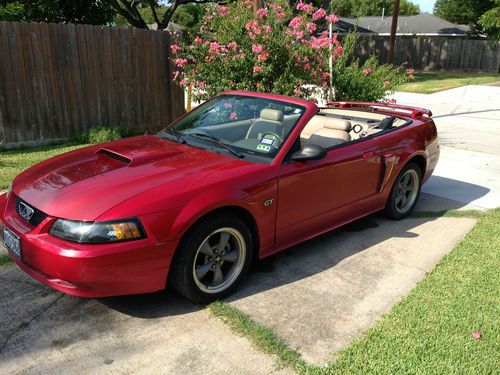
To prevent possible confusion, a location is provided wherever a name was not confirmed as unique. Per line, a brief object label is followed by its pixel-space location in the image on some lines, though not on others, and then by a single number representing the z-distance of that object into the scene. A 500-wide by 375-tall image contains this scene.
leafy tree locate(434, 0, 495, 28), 36.15
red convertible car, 2.93
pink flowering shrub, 7.00
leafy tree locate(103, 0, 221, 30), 22.05
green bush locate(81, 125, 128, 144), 8.51
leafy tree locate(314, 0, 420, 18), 67.59
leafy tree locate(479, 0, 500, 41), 26.26
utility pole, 19.16
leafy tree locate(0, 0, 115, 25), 14.57
